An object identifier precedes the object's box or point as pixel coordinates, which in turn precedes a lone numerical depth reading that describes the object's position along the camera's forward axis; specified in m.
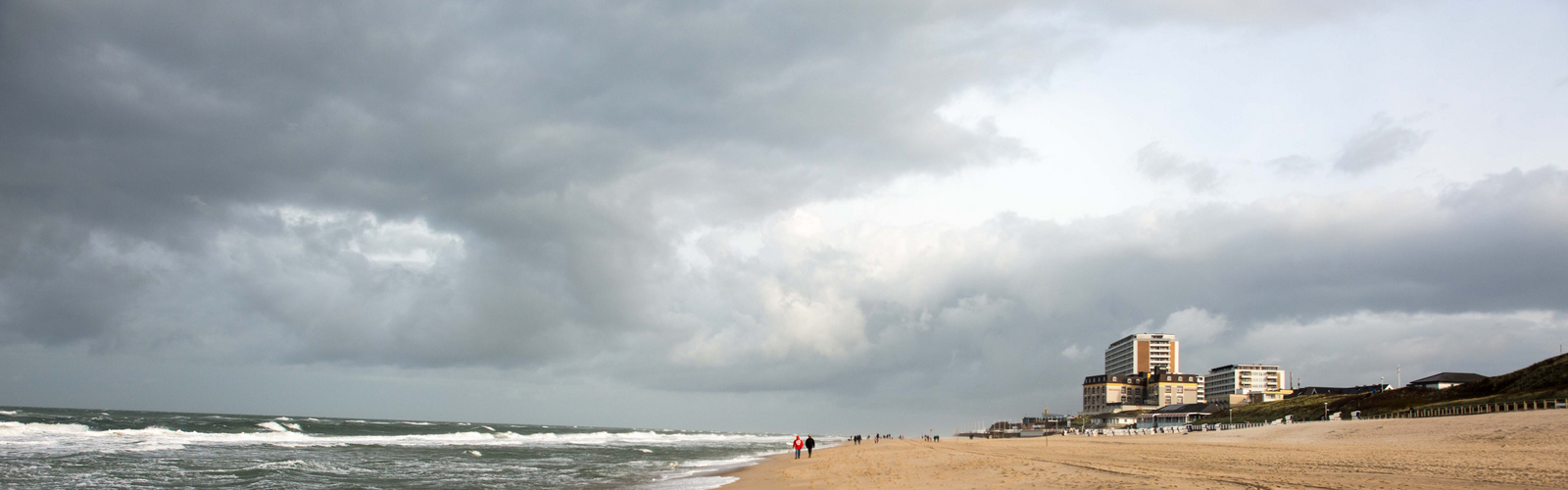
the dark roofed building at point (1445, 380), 92.22
